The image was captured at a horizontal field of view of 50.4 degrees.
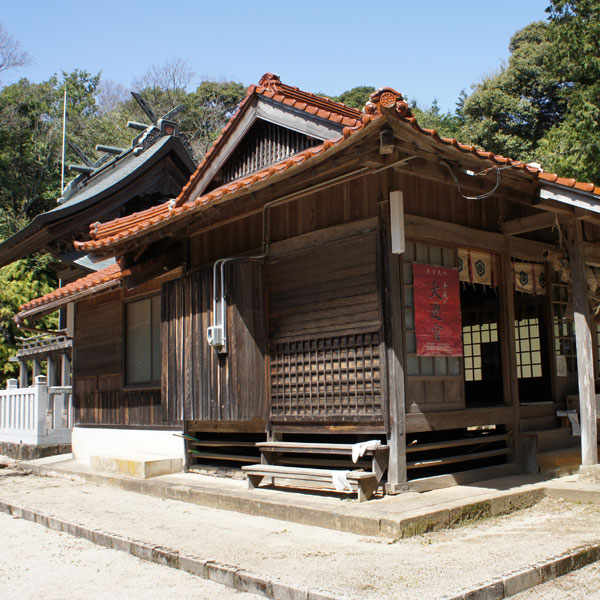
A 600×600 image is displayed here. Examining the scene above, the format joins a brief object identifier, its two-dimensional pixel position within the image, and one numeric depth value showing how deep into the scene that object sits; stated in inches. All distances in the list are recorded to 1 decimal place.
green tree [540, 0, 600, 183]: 772.6
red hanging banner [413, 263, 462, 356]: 285.1
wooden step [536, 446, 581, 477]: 316.8
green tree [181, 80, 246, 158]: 1507.1
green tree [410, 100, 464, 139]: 1312.7
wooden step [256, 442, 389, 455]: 279.7
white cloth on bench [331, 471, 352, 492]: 269.6
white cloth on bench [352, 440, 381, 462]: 267.6
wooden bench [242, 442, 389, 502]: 264.8
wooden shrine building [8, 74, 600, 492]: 274.8
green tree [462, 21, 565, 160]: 1171.9
